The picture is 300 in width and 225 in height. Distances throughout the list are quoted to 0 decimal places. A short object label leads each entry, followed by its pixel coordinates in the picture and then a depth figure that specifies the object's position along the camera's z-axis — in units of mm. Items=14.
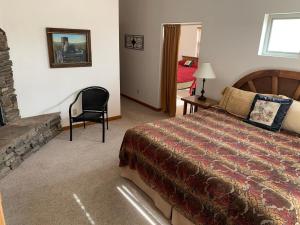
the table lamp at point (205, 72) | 3555
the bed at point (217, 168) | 1482
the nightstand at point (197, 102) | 3591
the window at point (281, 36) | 2961
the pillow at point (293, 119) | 2486
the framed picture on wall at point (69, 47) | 3484
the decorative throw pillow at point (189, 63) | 7578
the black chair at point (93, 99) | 3892
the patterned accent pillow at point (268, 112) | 2572
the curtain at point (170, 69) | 4469
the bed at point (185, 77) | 6586
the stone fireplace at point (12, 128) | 2715
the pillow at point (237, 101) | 2922
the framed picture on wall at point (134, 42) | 5309
